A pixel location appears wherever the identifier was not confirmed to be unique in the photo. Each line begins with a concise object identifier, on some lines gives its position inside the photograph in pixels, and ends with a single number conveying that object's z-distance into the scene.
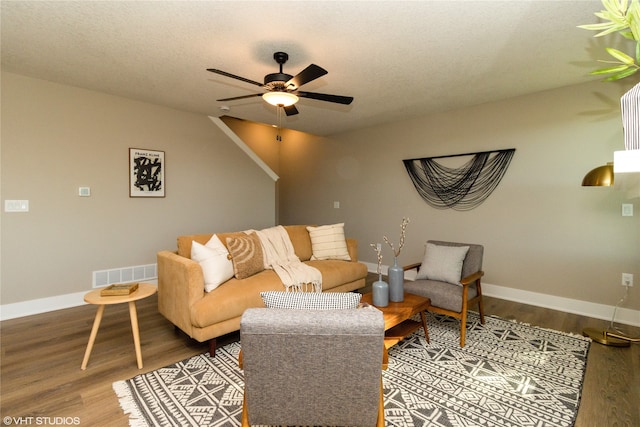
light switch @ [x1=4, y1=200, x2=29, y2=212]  3.12
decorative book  2.14
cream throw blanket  2.92
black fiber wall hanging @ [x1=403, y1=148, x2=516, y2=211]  3.86
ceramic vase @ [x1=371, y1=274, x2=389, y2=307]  2.41
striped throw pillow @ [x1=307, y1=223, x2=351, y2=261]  3.69
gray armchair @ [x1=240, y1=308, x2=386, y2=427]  1.08
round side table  2.07
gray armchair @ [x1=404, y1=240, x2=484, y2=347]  2.54
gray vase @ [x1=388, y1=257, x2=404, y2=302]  2.53
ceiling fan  2.38
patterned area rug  1.71
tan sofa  2.28
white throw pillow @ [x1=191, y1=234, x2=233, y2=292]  2.53
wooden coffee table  2.18
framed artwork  3.96
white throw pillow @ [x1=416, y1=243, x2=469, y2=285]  2.88
